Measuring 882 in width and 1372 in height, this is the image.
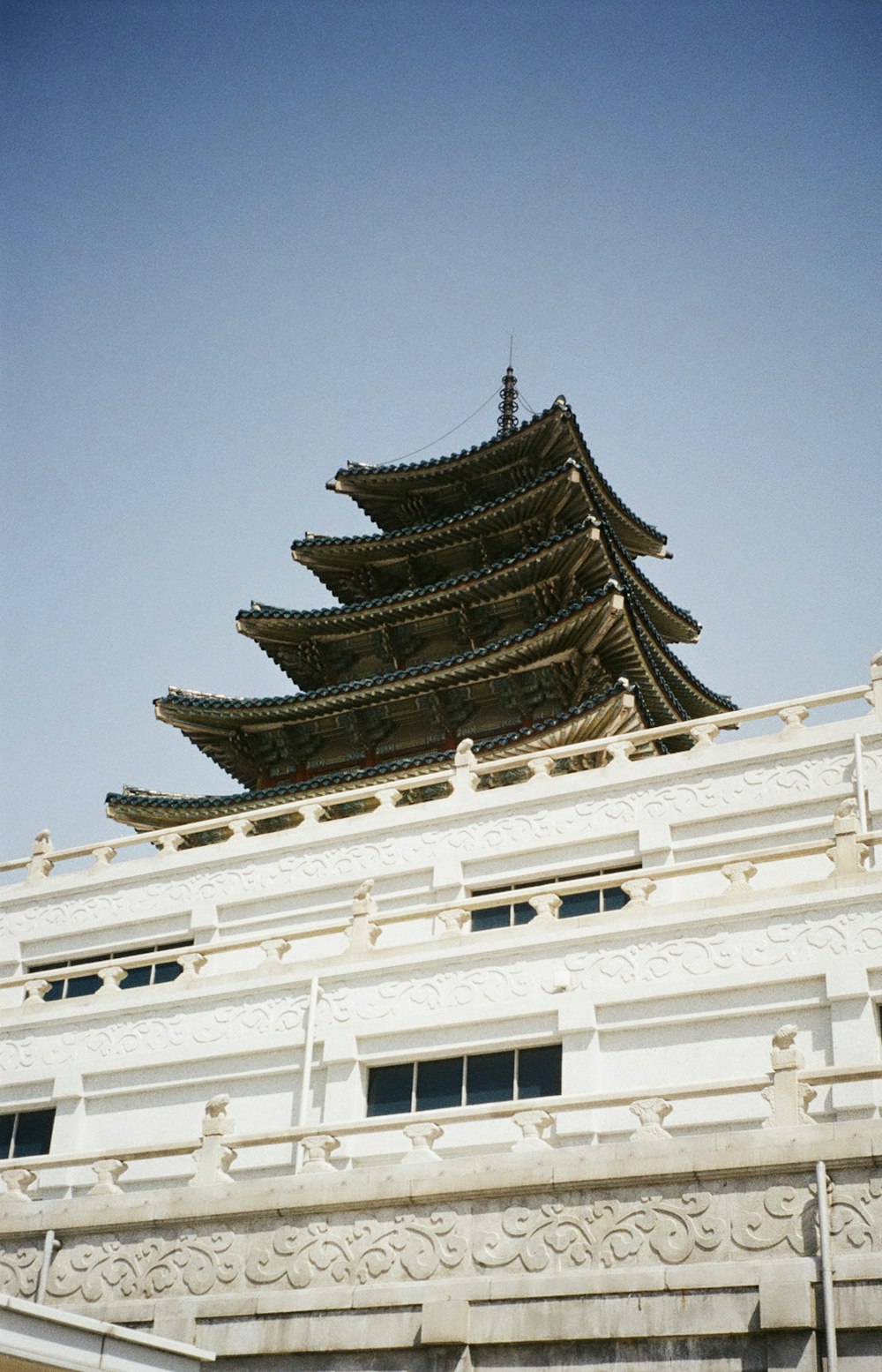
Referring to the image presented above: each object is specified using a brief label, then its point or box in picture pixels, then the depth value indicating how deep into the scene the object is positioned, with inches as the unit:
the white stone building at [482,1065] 531.2
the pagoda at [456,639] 1187.9
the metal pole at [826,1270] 484.1
